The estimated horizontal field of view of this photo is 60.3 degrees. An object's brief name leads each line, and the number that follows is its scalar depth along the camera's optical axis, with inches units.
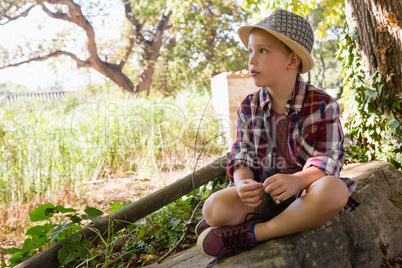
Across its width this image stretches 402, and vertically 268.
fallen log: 69.5
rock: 56.0
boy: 56.3
